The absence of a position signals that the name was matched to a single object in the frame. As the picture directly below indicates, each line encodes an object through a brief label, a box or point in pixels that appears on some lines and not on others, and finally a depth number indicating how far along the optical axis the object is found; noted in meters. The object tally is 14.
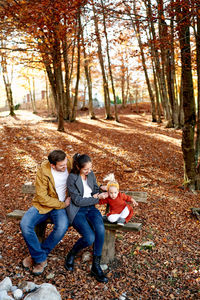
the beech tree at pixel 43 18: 6.32
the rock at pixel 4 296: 2.59
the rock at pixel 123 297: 2.97
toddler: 3.51
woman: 3.34
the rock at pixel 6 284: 2.80
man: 3.25
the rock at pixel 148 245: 4.04
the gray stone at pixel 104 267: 3.53
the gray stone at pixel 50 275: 3.20
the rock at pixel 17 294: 2.72
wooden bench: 3.40
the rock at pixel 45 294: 2.64
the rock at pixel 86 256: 3.63
